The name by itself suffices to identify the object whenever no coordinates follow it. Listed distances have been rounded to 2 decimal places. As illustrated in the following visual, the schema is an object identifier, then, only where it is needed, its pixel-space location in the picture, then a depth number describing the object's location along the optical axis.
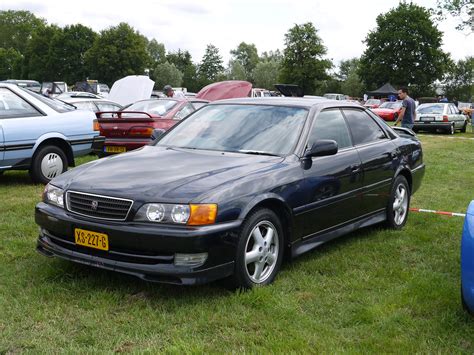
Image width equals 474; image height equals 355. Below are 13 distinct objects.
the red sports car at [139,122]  9.80
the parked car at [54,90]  24.69
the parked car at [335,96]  43.48
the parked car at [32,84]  39.85
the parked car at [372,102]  37.06
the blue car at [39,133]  7.60
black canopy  50.70
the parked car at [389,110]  27.92
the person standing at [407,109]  12.77
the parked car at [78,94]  19.28
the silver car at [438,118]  22.11
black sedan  3.67
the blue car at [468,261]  3.24
